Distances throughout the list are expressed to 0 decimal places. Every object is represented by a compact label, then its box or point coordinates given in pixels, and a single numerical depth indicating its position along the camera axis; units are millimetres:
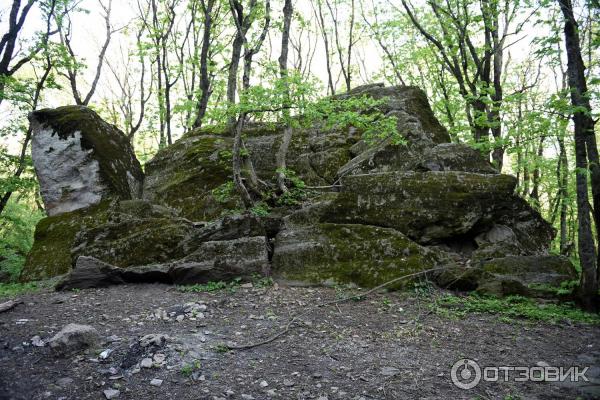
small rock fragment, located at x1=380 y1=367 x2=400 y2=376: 4480
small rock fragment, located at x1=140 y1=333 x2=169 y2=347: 4820
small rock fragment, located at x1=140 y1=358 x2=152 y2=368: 4469
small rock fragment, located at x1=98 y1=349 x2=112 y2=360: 4668
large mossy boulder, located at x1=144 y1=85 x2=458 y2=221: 10391
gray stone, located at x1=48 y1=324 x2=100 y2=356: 4766
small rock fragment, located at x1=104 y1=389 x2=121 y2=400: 3957
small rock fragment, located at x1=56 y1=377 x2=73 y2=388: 4169
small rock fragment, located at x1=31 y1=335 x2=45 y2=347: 5080
